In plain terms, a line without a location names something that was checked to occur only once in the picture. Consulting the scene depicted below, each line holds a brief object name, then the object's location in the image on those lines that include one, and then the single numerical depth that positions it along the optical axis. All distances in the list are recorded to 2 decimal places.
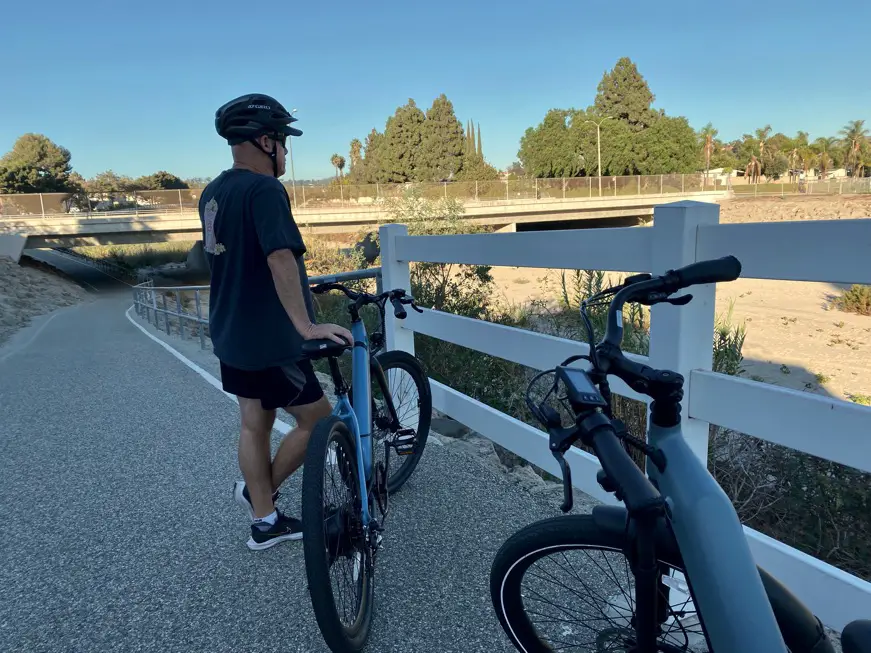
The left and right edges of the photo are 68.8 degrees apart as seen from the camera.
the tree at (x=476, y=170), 74.38
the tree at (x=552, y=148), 74.56
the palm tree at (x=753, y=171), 89.38
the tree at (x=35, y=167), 62.16
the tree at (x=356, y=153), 99.39
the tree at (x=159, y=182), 93.50
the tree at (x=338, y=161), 117.44
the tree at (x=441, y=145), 76.25
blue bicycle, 2.02
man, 2.59
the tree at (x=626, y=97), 78.06
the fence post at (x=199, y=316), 9.96
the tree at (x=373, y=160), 81.94
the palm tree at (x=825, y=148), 91.79
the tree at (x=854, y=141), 91.19
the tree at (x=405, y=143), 77.56
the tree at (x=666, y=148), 72.19
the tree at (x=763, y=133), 107.74
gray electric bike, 1.38
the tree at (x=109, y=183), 87.31
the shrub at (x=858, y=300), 15.05
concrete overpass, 34.69
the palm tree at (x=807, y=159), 93.06
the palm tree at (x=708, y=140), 95.88
